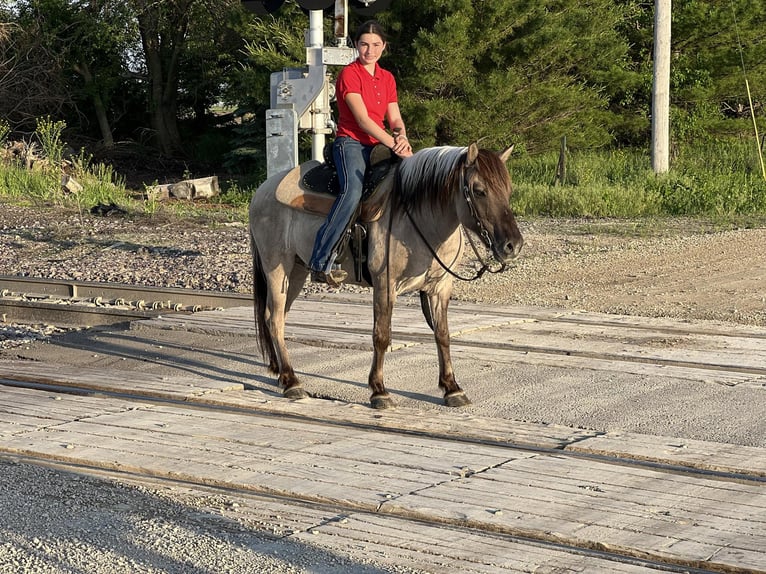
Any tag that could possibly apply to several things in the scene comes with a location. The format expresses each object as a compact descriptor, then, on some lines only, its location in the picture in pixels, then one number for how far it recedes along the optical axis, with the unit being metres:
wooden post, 25.41
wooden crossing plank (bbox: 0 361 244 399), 8.38
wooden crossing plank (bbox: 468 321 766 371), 9.29
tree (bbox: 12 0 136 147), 36.75
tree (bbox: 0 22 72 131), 36.56
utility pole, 25.08
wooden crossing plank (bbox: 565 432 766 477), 6.16
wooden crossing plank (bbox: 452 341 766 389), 8.54
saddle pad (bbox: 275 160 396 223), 7.84
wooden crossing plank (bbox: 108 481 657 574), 4.74
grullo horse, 7.24
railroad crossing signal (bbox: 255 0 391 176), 13.88
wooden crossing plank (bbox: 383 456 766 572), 4.90
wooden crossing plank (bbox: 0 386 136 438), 7.43
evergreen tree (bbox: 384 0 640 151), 27.97
